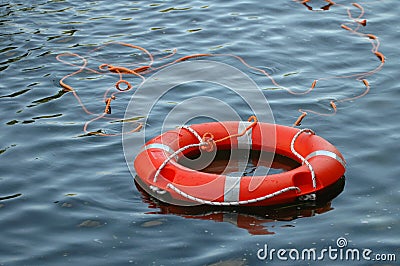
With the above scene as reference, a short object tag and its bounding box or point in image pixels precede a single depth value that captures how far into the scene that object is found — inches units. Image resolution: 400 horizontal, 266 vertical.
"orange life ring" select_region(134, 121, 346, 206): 337.7
